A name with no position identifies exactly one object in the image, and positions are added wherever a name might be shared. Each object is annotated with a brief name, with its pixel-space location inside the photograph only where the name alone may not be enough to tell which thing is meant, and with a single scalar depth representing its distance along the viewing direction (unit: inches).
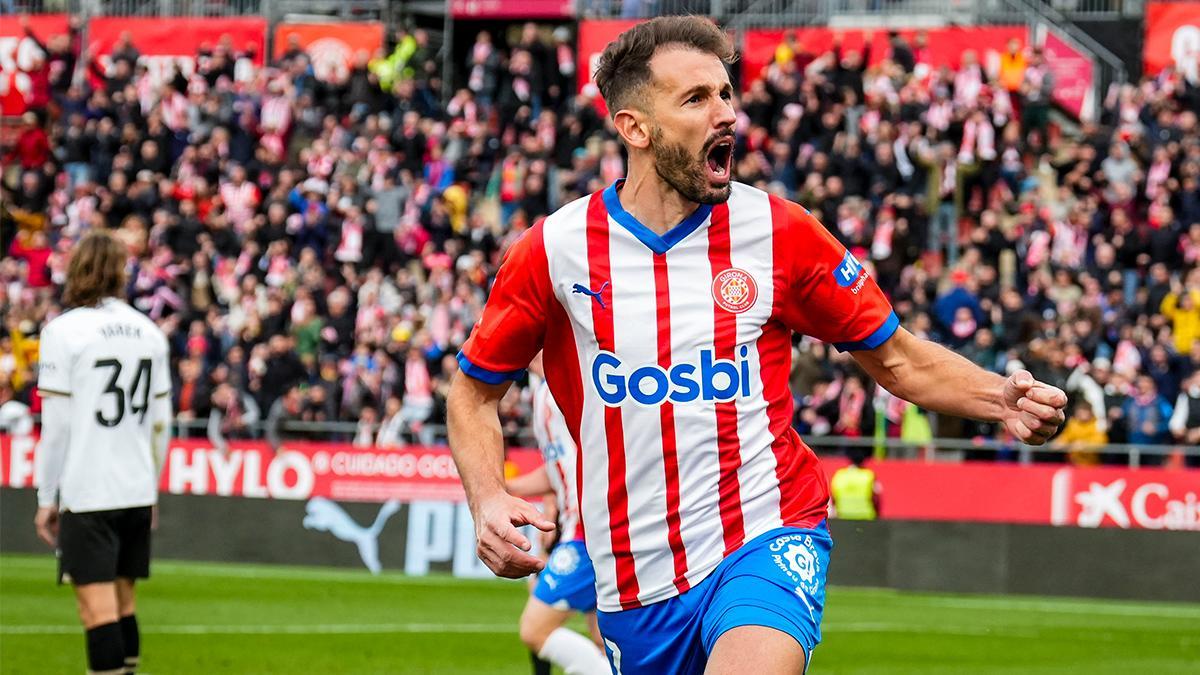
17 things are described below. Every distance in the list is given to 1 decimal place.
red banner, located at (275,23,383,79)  1317.7
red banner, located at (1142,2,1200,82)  1127.0
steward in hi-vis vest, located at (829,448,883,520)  759.1
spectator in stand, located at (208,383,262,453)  961.5
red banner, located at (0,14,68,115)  1325.0
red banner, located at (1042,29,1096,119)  1161.4
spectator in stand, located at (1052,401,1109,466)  813.9
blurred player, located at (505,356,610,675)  386.0
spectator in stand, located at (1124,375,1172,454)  827.4
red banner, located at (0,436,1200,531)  779.4
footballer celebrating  214.4
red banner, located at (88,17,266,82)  1330.0
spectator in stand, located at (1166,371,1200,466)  814.5
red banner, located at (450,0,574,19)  1322.6
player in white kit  362.0
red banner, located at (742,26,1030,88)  1146.0
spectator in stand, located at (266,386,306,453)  967.0
